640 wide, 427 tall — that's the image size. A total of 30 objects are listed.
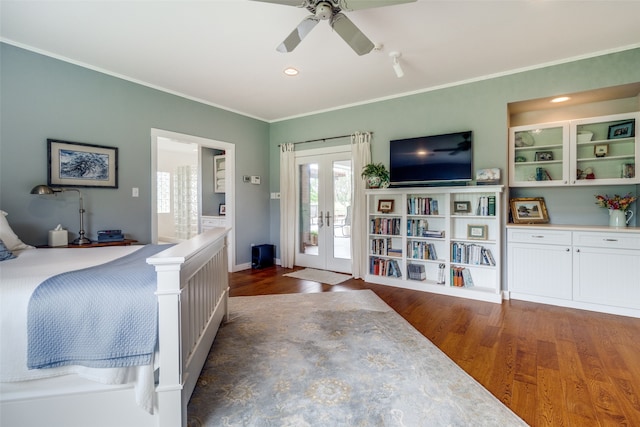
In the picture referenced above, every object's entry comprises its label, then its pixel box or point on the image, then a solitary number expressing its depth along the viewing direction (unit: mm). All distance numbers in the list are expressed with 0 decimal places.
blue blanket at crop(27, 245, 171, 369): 1256
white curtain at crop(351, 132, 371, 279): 4543
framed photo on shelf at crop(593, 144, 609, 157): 3340
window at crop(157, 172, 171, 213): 7730
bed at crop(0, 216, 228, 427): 1250
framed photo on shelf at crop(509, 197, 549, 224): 3676
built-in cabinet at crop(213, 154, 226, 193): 5906
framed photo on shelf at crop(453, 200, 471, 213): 3814
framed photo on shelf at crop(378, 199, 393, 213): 4336
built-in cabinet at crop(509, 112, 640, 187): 3232
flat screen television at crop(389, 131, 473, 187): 3745
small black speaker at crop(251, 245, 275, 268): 5223
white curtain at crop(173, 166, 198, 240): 7234
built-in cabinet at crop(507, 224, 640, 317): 2978
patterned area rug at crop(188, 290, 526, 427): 1610
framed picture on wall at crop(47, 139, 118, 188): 3111
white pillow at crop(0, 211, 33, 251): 2332
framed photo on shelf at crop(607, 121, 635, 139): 3172
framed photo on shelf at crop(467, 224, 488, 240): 3676
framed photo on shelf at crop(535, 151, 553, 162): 3629
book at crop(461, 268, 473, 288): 3775
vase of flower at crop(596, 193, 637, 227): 3176
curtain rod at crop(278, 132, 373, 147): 4799
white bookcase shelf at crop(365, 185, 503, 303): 3596
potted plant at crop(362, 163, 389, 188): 4184
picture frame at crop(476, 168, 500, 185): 3545
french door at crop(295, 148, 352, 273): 4891
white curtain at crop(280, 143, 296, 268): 5301
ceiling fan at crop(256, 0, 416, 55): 1920
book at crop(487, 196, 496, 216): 3516
